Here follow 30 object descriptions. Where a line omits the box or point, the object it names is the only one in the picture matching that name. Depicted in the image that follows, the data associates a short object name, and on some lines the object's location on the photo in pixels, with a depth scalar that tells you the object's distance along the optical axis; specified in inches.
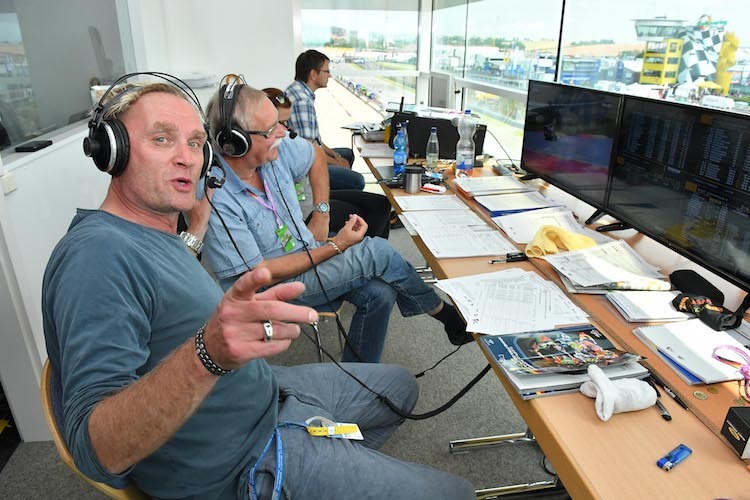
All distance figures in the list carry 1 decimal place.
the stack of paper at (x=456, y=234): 63.1
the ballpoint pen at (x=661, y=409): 35.5
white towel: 35.1
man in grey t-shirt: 26.6
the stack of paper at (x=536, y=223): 67.5
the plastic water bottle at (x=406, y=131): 107.3
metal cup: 88.0
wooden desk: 29.8
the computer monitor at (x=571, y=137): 70.0
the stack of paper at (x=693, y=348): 39.1
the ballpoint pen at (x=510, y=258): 60.3
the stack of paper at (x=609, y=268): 52.5
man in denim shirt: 66.3
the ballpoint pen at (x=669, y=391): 36.9
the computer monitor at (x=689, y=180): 48.7
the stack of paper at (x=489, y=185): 87.2
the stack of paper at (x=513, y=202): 77.6
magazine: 38.9
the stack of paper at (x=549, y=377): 37.2
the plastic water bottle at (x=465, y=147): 100.0
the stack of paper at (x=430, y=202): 80.7
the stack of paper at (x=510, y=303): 45.7
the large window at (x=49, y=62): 76.1
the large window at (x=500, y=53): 121.0
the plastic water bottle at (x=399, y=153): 99.8
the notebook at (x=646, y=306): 47.1
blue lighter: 31.0
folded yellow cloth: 61.0
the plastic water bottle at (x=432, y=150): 106.3
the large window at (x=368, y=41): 198.7
